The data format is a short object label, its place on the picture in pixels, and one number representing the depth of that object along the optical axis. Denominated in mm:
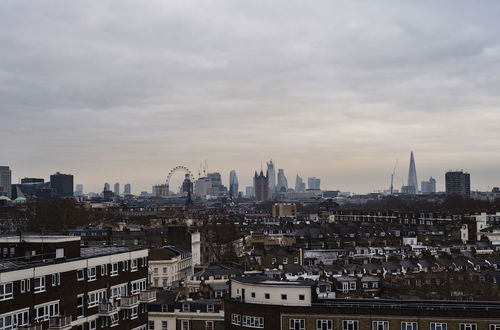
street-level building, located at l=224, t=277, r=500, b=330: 45188
